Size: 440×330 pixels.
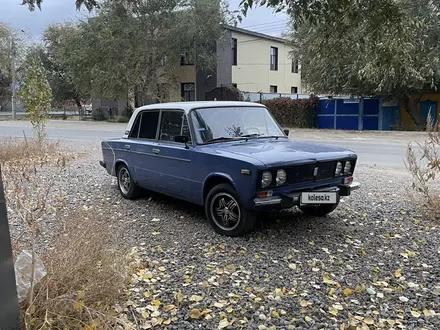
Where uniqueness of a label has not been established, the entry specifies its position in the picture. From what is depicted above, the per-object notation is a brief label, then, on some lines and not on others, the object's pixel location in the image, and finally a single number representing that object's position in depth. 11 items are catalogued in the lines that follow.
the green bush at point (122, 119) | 37.69
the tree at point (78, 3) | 3.77
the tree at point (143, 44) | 32.31
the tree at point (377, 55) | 4.26
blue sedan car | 4.84
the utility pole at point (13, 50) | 41.05
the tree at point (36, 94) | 12.71
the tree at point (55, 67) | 46.69
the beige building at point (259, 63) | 36.56
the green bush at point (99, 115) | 42.06
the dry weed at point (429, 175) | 5.60
